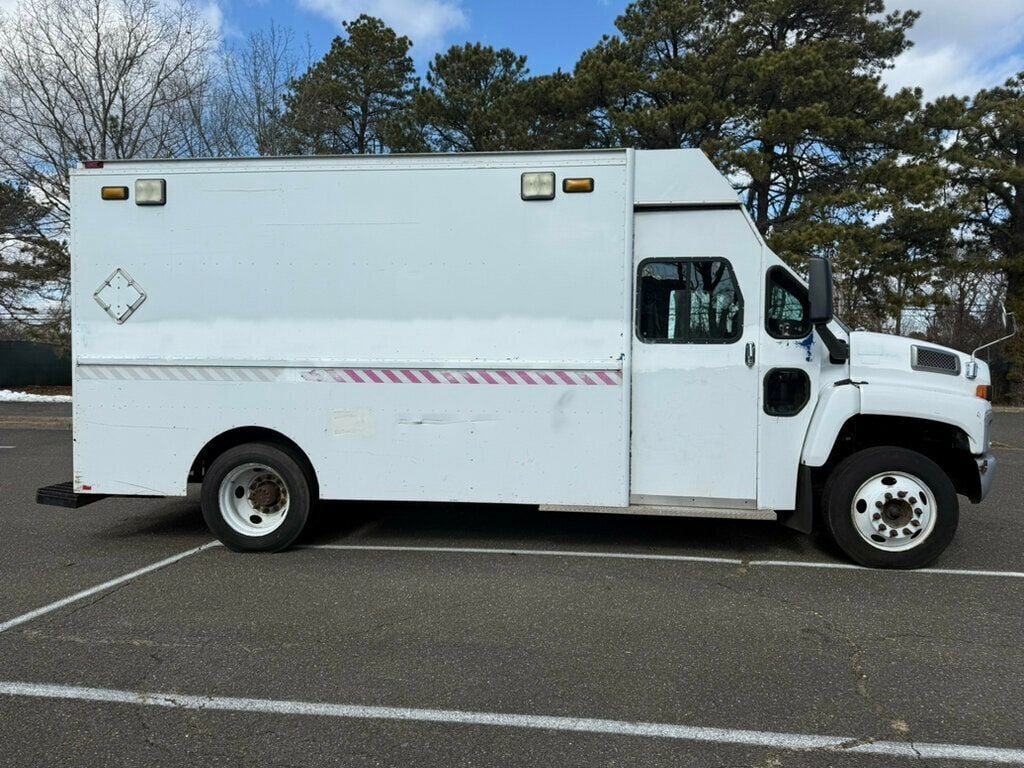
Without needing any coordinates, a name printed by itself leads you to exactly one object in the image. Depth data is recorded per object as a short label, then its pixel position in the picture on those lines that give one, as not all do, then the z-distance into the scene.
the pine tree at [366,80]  24.86
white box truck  5.20
